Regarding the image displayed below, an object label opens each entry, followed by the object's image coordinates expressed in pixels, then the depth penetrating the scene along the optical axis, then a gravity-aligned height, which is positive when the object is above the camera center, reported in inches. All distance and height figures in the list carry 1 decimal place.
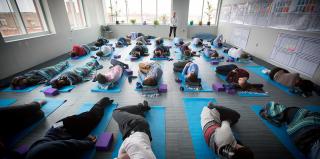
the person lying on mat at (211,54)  224.6 -50.2
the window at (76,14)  288.4 +6.7
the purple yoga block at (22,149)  77.5 -62.9
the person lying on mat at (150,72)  124.6 -48.8
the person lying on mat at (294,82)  135.2 -55.3
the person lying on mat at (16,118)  84.6 -55.6
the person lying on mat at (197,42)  301.4 -45.0
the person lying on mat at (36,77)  141.5 -54.6
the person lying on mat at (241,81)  138.3 -55.6
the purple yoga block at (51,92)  131.8 -59.2
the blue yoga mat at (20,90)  138.7 -60.9
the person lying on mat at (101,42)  291.1 -44.6
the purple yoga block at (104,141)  81.4 -62.2
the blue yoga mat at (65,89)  138.4 -60.6
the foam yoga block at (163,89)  137.8 -59.3
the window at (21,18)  166.7 -0.5
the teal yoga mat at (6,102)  120.2 -62.2
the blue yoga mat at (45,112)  88.0 -63.3
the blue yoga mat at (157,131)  82.1 -64.9
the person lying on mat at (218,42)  296.9 -44.1
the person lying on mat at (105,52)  225.2 -47.3
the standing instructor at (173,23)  362.0 -12.4
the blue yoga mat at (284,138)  82.0 -66.2
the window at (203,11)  375.6 +14.8
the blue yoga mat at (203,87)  142.1 -61.7
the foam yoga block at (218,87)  139.7 -58.8
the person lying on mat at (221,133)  54.3 -49.6
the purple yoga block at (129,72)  172.8 -56.6
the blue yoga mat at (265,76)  145.9 -61.4
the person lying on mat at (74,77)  141.7 -54.7
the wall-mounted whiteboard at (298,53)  153.9 -36.6
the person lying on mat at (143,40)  313.1 -44.0
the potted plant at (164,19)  398.0 -3.8
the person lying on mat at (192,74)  140.7 -48.6
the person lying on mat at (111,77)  138.3 -51.6
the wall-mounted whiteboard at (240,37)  265.4 -33.5
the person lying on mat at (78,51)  228.0 -47.8
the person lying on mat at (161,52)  227.0 -47.7
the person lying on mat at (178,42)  303.1 -44.9
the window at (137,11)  386.9 +15.3
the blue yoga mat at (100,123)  80.0 -64.2
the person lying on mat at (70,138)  58.1 -52.3
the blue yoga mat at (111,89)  139.4 -61.2
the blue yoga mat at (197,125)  81.4 -64.6
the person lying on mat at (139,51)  227.0 -47.9
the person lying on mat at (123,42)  299.7 -45.5
